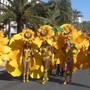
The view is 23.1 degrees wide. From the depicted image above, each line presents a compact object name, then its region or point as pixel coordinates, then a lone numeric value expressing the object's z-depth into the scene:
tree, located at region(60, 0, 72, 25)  32.00
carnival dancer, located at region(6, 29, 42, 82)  8.66
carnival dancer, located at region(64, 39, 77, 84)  8.42
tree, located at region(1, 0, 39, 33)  20.02
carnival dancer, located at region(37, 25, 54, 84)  8.53
